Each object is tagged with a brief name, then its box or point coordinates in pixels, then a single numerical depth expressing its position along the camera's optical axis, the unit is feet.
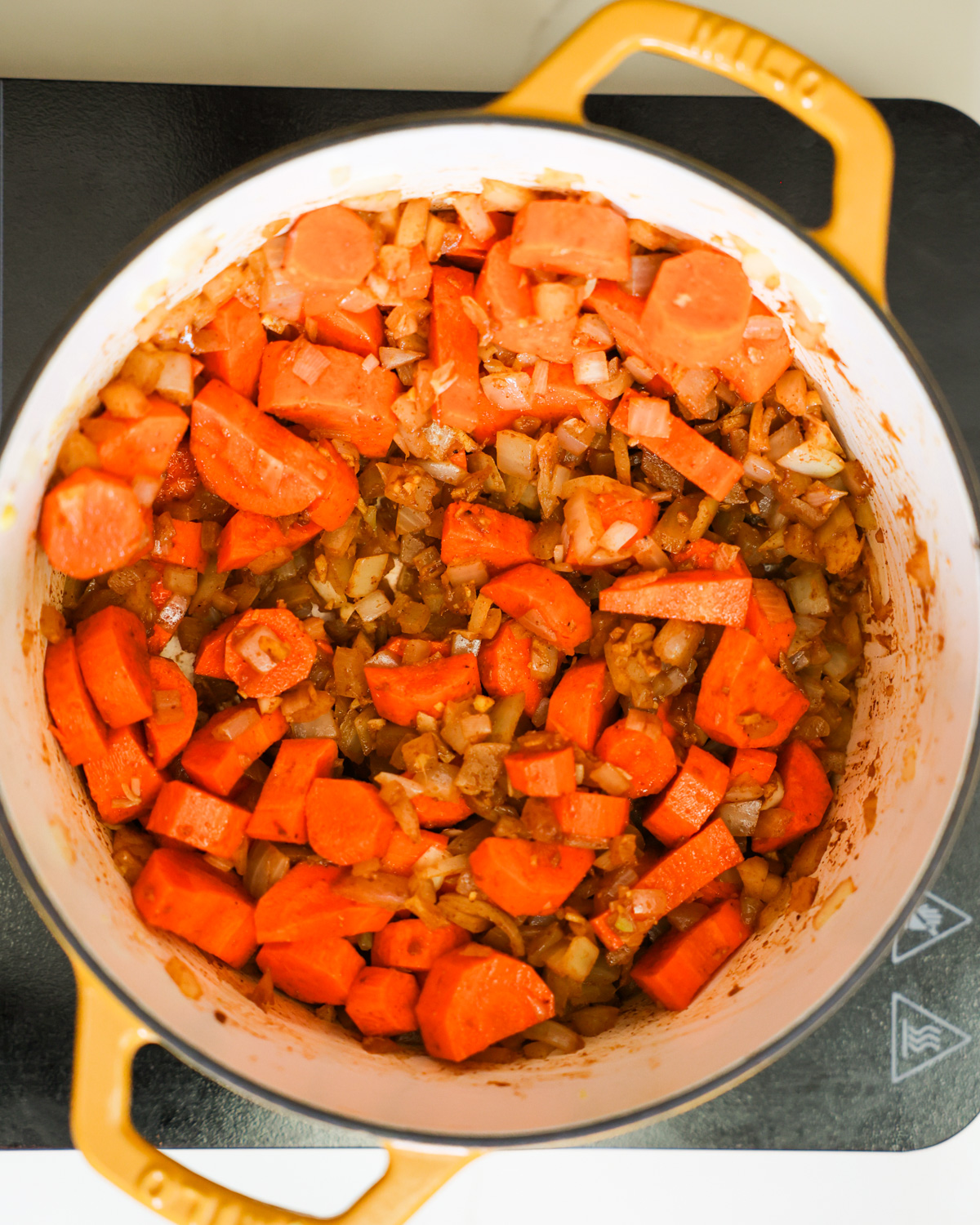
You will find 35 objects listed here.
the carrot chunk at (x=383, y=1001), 1.24
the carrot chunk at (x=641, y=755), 1.26
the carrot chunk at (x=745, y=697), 1.26
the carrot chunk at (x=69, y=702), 1.20
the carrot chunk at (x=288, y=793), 1.26
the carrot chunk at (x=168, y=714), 1.25
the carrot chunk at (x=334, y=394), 1.23
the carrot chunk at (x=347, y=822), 1.25
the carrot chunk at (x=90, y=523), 1.15
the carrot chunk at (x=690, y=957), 1.25
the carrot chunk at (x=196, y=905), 1.21
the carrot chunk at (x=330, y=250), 1.17
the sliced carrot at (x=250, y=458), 1.22
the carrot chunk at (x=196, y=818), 1.24
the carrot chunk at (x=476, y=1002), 1.22
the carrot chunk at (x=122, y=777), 1.23
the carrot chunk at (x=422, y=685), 1.28
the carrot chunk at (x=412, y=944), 1.25
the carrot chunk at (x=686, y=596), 1.27
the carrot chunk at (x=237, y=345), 1.22
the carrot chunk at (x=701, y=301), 1.18
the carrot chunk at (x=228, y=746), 1.26
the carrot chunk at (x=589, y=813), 1.25
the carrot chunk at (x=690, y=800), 1.27
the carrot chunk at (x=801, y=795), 1.29
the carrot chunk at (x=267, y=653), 1.26
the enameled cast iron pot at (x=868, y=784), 1.08
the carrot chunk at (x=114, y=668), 1.20
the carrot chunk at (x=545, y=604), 1.28
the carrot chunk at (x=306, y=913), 1.24
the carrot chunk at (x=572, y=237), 1.16
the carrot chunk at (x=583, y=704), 1.27
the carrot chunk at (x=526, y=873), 1.24
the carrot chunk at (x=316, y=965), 1.24
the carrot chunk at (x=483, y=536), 1.29
